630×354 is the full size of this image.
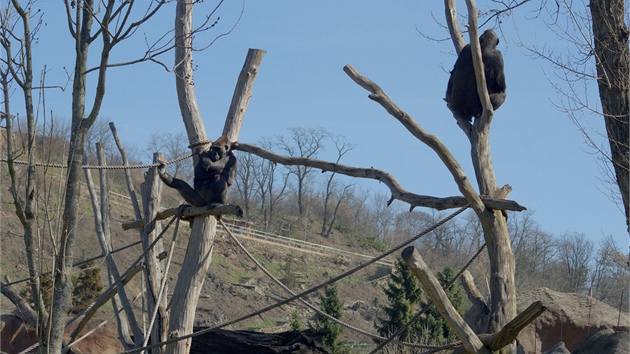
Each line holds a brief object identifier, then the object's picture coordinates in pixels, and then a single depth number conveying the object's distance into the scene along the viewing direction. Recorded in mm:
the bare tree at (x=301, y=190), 114937
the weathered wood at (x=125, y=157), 17777
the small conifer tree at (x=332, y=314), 43937
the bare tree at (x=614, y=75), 16562
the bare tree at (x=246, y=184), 109375
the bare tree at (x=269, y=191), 112875
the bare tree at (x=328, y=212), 113500
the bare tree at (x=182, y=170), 94325
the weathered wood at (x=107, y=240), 16219
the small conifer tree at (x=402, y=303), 48016
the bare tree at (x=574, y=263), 84000
